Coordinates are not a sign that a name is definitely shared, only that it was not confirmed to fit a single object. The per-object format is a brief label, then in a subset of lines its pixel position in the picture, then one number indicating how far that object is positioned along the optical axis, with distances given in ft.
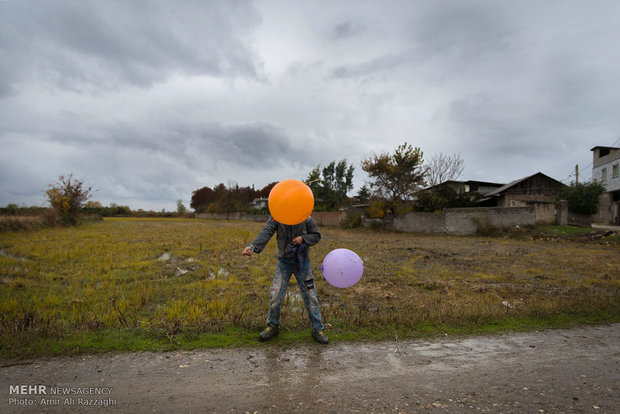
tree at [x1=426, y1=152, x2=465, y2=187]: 112.57
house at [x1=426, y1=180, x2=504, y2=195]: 136.26
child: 13.55
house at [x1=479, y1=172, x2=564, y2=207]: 108.78
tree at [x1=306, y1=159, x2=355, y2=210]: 167.63
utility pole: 108.99
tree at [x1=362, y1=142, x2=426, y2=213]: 88.28
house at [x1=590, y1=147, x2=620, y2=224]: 94.89
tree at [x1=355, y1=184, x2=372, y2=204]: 144.19
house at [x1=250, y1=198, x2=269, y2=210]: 248.09
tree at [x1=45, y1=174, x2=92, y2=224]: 87.51
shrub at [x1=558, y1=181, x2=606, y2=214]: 74.69
